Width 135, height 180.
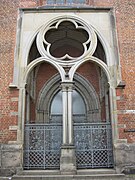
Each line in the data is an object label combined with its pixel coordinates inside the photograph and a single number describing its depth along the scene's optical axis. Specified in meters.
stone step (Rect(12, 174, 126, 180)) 6.91
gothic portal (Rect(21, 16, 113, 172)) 8.20
